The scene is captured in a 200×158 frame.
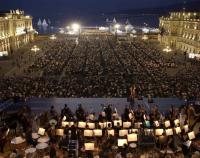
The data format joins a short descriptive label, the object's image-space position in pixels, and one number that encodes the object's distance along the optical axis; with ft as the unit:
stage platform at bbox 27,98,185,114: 85.92
